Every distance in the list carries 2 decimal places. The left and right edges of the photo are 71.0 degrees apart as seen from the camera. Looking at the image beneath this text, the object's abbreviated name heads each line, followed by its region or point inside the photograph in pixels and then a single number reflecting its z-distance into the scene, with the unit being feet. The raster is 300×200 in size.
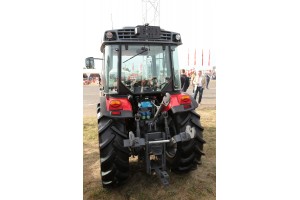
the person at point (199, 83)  28.04
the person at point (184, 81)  24.74
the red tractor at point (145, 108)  9.05
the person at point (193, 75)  29.24
